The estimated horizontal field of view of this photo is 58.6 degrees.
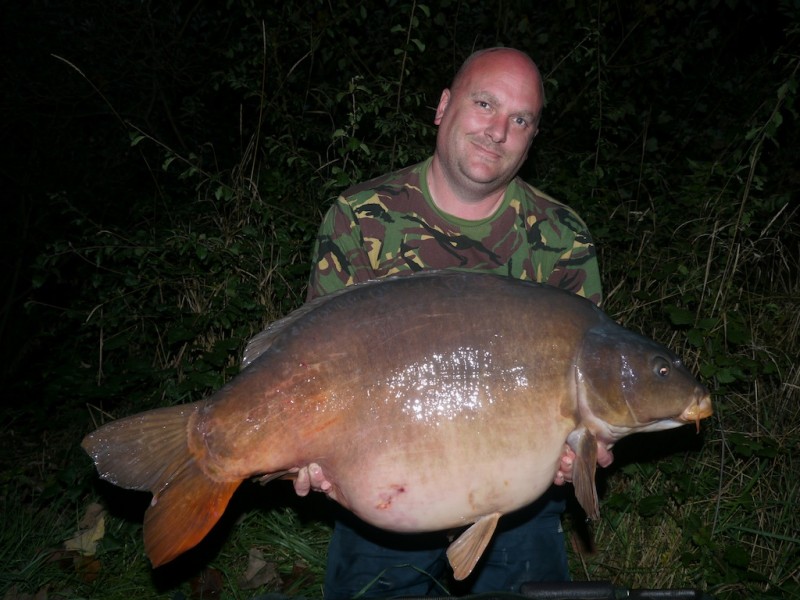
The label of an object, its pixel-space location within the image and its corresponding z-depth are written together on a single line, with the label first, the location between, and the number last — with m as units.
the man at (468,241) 2.18
